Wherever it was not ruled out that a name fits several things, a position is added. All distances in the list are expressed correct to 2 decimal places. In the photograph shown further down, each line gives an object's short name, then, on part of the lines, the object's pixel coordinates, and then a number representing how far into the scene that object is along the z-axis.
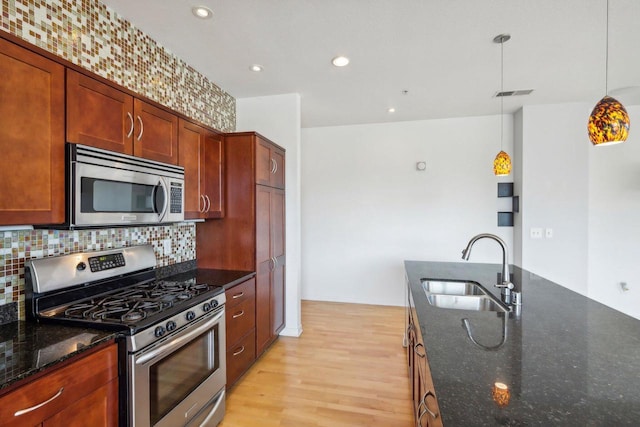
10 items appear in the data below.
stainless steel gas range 1.39
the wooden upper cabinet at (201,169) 2.31
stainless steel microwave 1.46
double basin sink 1.90
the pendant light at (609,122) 1.47
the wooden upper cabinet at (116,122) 1.49
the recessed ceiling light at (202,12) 1.96
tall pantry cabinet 2.70
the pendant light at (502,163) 2.73
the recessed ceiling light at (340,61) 2.59
